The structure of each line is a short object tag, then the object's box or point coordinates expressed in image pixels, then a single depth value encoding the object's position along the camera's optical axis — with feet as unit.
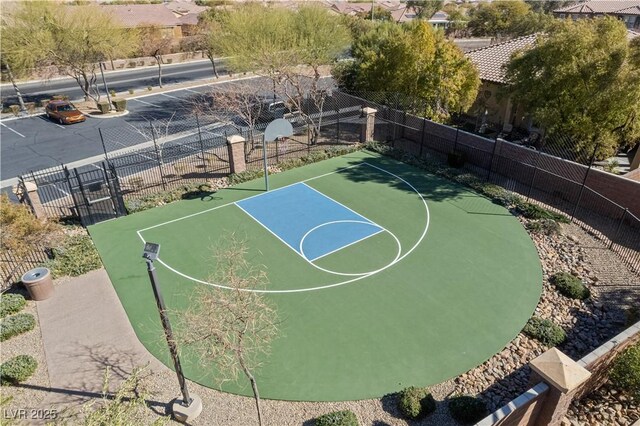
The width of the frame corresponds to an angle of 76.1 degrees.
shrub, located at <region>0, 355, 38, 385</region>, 36.01
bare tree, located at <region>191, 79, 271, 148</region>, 82.97
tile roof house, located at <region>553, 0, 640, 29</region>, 188.65
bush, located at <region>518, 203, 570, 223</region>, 59.26
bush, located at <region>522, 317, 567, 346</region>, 39.34
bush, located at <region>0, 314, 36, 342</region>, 41.14
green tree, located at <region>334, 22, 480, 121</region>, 79.56
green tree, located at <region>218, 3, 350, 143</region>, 96.02
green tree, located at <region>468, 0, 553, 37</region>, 195.43
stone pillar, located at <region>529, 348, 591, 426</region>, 27.81
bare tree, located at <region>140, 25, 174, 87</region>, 166.55
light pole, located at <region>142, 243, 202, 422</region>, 27.07
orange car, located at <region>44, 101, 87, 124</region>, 106.01
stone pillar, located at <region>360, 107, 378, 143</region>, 84.64
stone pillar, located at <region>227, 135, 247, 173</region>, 71.61
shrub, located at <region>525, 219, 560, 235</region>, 56.53
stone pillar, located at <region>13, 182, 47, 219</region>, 56.39
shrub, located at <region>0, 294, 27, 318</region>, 43.91
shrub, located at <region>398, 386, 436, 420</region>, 32.32
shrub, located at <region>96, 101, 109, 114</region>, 114.21
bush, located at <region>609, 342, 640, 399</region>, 32.32
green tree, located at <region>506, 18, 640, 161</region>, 58.08
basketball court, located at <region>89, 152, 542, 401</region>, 37.47
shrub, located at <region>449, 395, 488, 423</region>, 31.78
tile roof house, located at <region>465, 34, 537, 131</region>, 91.96
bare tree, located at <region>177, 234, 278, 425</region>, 27.45
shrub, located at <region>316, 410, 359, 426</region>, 31.09
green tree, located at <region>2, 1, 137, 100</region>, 116.06
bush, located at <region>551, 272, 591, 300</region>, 45.03
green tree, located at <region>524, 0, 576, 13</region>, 280.92
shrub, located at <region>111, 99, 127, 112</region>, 114.73
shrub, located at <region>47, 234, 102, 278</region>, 51.03
